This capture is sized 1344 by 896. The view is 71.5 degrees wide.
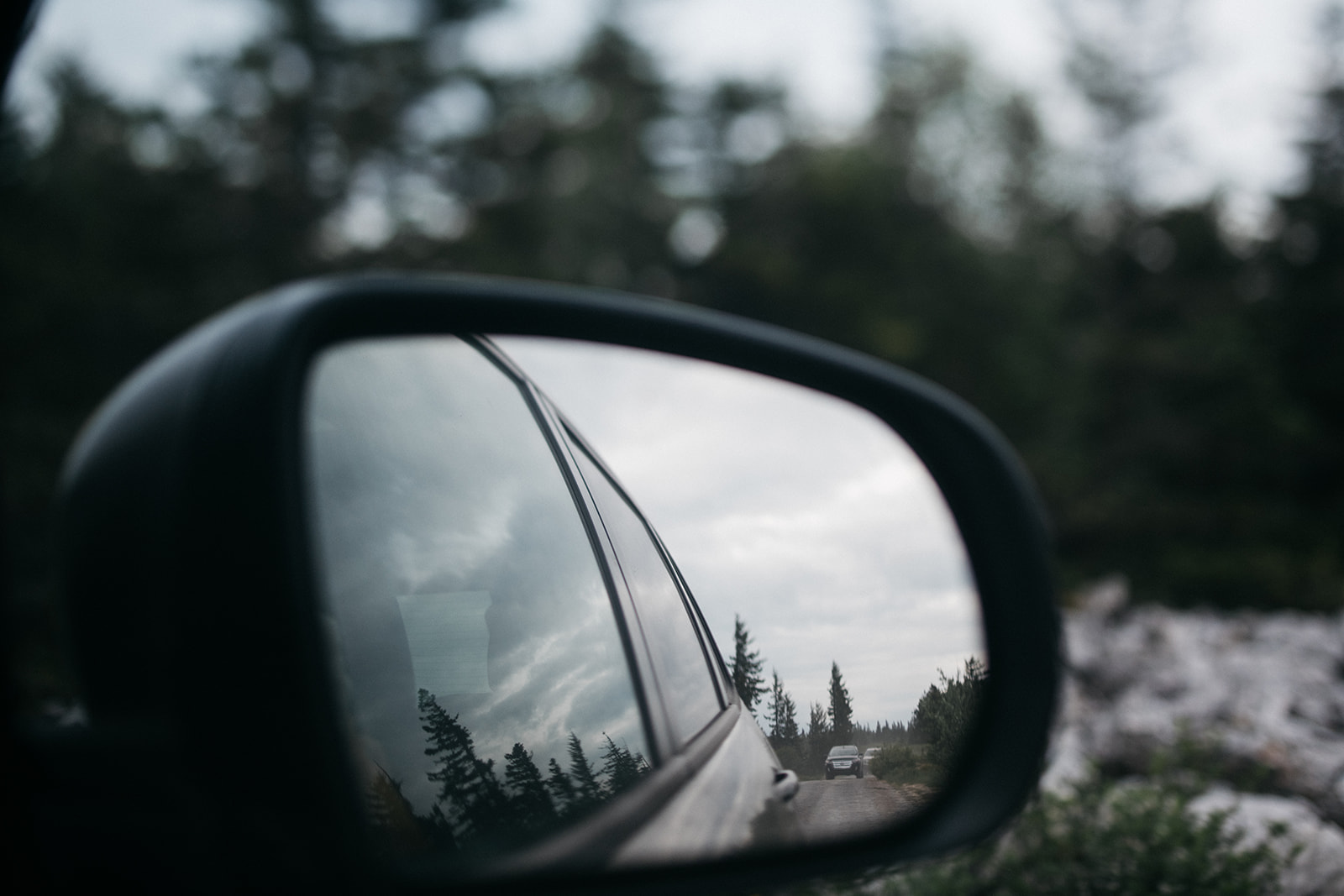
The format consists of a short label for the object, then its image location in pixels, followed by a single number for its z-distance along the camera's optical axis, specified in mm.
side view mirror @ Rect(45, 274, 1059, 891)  850
